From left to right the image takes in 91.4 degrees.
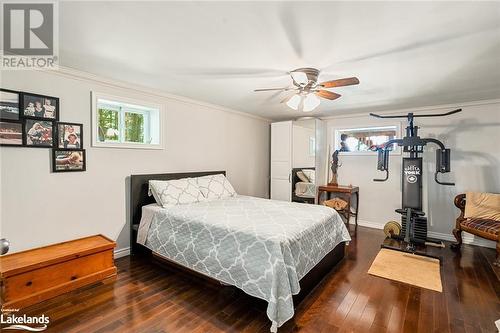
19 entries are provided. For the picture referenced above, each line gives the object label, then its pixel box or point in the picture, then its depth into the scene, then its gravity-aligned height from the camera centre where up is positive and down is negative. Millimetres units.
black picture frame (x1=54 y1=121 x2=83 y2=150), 2666 +355
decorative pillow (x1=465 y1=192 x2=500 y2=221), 3547 -592
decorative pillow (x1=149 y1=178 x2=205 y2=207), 3174 -359
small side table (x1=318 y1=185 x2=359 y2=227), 4633 -547
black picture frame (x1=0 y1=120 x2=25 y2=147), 2312 +307
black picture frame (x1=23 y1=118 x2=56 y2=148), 2447 +374
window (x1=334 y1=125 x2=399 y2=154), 4750 +566
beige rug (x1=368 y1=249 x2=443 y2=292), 2701 -1267
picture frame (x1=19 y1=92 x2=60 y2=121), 2438 +610
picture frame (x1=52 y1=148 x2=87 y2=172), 2656 +60
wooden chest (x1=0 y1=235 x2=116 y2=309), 2078 -987
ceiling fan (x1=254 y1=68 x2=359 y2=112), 2398 +846
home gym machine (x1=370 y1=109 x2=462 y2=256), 3613 -356
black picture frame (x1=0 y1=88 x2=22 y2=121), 2314 +562
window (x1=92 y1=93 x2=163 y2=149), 3053 +595
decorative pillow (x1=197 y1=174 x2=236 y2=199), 3701 -338
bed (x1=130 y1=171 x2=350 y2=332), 1988 -755
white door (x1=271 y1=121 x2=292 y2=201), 5145 +118
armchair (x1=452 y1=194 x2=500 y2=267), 3141 -838
